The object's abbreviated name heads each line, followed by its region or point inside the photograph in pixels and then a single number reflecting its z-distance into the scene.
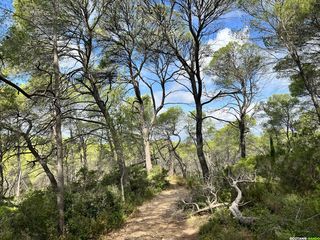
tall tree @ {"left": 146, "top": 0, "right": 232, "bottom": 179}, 9.77
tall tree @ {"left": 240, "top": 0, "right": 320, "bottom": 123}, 11.27
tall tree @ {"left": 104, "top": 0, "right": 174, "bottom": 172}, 12.37
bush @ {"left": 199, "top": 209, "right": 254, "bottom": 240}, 4.76
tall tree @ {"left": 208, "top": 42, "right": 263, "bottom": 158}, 16.83
